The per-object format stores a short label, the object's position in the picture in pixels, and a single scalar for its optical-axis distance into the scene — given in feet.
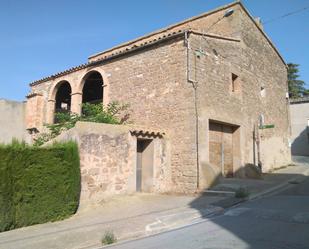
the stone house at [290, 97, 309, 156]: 99.50
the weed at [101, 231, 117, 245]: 20.48
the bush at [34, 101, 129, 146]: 42.93
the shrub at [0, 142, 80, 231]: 25.25
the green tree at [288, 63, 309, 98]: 142.49
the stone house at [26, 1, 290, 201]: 39.09
